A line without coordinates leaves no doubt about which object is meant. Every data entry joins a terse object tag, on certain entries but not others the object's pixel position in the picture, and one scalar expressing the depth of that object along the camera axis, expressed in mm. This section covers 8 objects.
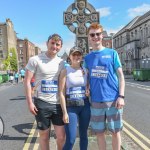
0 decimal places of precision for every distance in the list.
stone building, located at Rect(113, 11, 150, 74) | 35831
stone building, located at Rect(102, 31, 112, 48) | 59991
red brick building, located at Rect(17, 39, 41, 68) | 75726
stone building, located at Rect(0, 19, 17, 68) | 58078
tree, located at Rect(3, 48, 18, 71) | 54823
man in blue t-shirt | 2570
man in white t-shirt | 2574
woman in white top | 2574
